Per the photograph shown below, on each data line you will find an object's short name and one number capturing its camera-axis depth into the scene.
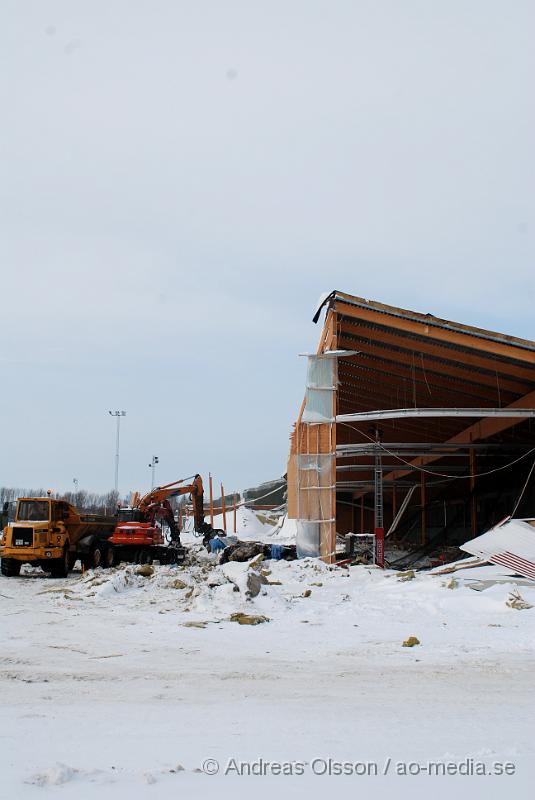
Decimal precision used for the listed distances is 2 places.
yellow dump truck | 24.86
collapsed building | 23.44
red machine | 28.92
